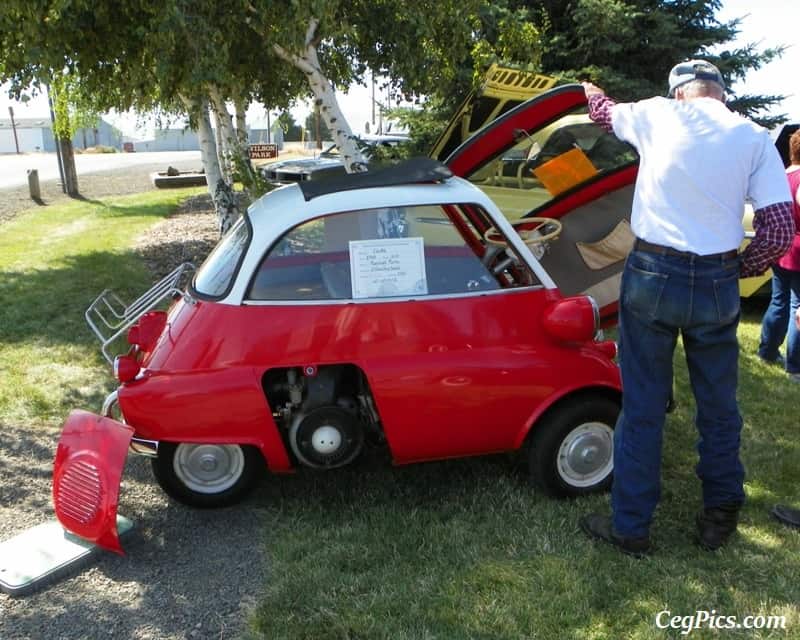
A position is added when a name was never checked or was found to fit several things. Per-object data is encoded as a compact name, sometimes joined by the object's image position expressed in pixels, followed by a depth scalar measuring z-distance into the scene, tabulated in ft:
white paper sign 11.43
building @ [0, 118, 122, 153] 220.84
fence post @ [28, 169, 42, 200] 59.00
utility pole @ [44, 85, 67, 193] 62.95
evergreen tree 32.37
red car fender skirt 10.78
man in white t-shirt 9.36
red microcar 11.07
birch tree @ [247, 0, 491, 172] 18.95
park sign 49.82
